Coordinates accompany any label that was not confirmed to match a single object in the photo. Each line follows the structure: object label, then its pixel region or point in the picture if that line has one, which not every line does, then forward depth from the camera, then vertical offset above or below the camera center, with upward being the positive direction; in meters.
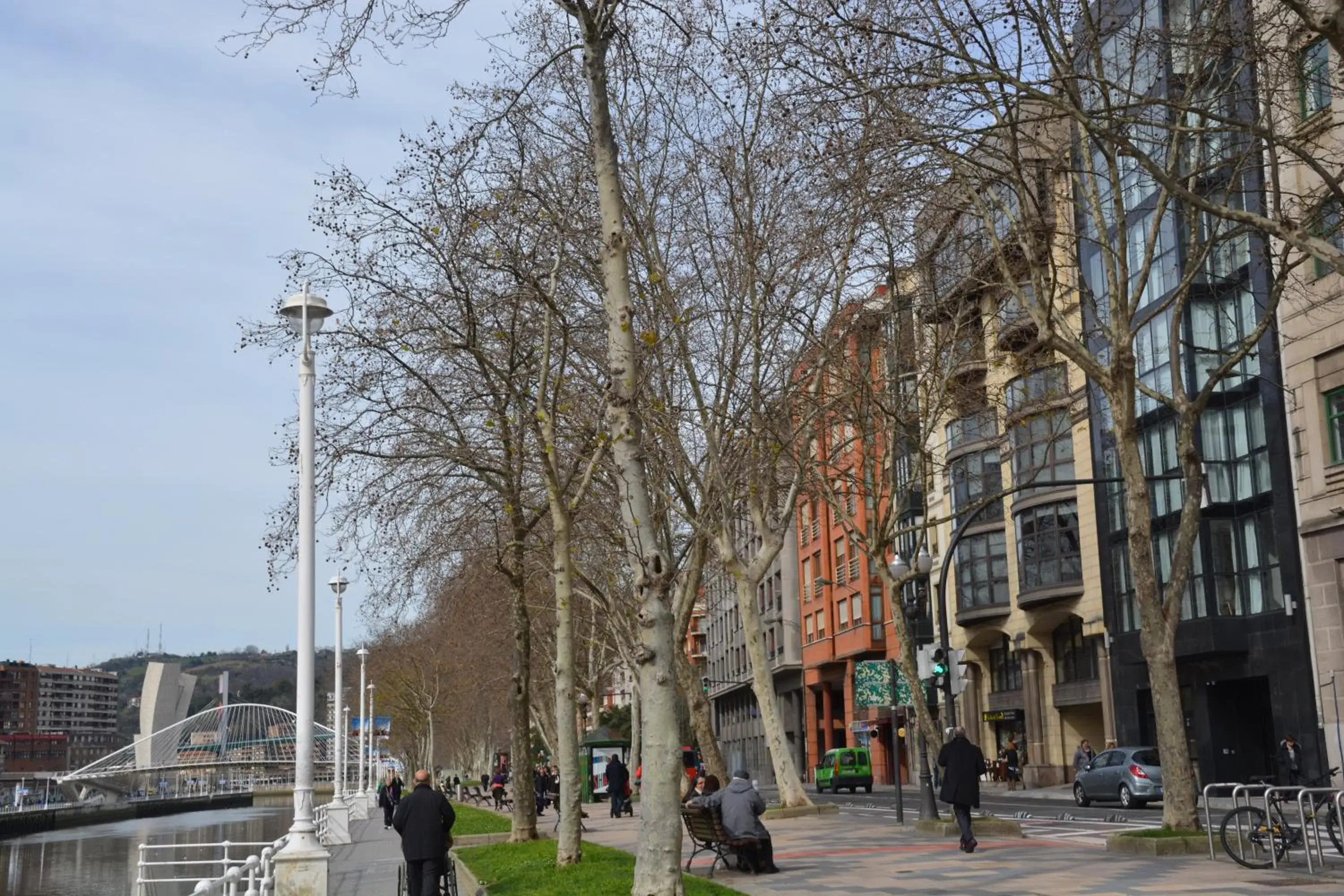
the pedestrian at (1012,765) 50.88 -2.34
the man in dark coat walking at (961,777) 19.28 -1.02
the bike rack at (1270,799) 15.90 -1.24
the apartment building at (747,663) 81.44 +2.95
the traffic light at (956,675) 26.80 +0.50
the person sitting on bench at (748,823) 17.48 -1.38
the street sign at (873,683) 37.69 +0.56
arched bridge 152.62 -2.56
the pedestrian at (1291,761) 32.31 -1.64
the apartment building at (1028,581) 46.28 +4.22
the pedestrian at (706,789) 21.17 -1.21
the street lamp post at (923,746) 24.98 -0.81
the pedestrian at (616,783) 41.53 -1.97
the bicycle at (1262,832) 16.03 -1.59
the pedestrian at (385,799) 46.18 -2.82
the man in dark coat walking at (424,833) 15.75 -1.22
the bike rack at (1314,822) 15.69 -1.47
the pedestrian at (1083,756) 40.81 -1.73
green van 54.28 -2.42
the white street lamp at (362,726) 58.18 -0.10
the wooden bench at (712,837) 17.52 -1.57
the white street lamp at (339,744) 40.38 -0.60
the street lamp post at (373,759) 91.81 -2.60
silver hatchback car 33.81 -2.01
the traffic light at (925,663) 27.00 +0.73
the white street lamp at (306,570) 16.52 +1.86
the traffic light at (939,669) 25.64 +0.57
